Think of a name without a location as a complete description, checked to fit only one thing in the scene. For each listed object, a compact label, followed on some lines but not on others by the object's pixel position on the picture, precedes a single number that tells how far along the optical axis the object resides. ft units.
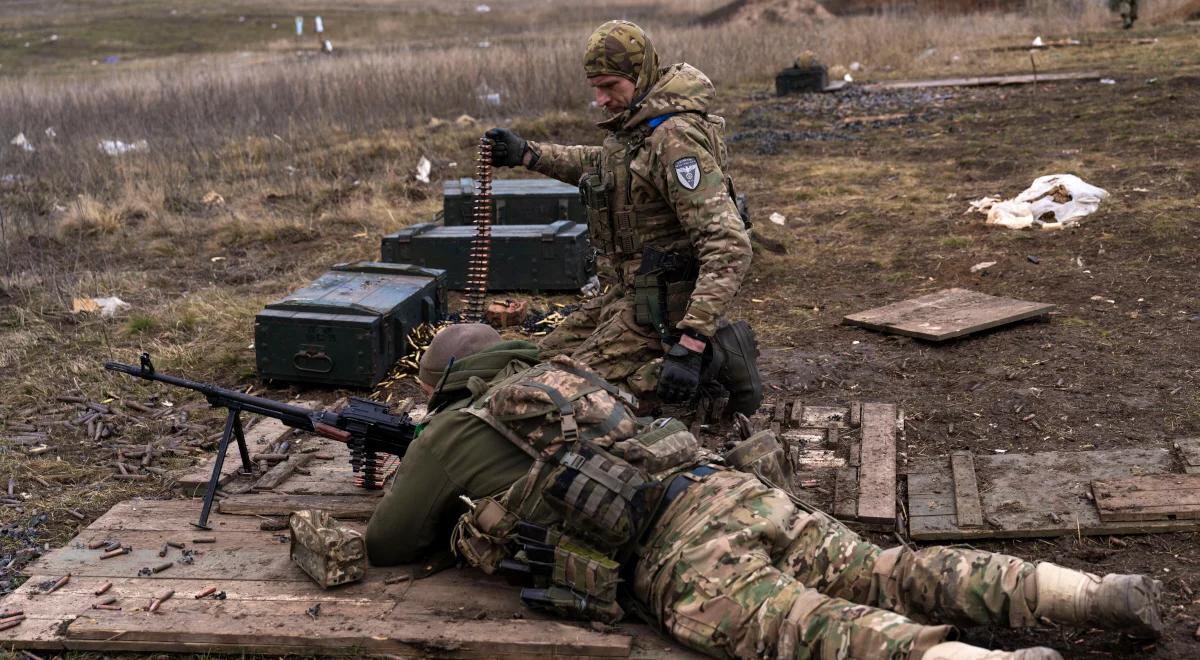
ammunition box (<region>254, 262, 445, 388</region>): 22.74
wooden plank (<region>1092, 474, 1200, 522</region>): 14.24
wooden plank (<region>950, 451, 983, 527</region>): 14.90
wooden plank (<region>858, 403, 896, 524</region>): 15.44
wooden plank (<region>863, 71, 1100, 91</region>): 56.85
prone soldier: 10.89
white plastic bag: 30.55
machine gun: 15.58
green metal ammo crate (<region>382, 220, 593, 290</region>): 28.12
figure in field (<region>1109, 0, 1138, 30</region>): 79.92
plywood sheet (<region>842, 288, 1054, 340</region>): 23.00
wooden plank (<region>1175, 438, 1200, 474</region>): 15.62
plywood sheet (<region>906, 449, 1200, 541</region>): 14.55
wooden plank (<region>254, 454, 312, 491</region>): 17.75
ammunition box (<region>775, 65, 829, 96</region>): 60.75
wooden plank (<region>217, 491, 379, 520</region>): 16.30
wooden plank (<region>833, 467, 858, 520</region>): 15.52
